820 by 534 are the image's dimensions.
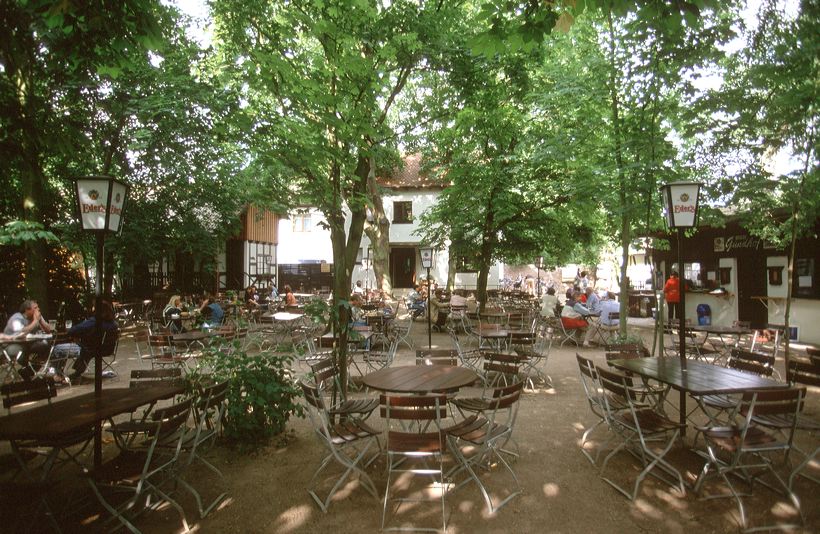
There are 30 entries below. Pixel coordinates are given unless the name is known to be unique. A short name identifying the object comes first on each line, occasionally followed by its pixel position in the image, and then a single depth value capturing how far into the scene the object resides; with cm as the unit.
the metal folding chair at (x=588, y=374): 479
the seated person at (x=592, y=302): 1178
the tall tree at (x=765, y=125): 600
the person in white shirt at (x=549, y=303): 1292
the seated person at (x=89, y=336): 770
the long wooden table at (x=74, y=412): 324
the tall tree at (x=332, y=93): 533
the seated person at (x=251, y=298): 1555
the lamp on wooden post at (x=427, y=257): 1064
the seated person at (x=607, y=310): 1216
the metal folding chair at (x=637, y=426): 400
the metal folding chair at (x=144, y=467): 338
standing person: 1295
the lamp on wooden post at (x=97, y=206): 406
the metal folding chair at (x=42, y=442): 347
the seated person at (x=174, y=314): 1039
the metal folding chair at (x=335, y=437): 387
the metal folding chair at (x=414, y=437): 361
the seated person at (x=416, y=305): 1626
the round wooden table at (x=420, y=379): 437
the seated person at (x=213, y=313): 1091
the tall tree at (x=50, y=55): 313
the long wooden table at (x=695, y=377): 411
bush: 475
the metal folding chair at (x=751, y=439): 361
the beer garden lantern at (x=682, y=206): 552
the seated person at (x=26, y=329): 740
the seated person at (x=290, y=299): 1465
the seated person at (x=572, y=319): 1148
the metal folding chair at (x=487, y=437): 386
